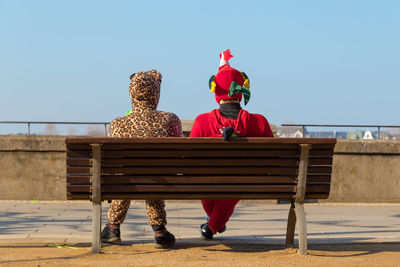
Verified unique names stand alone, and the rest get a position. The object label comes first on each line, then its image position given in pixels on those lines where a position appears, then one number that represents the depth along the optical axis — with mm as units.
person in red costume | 9193
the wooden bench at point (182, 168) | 8195
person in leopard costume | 9212
